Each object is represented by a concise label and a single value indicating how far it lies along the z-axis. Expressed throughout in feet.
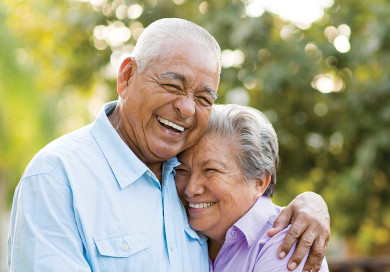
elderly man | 7.09
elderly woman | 9.25
